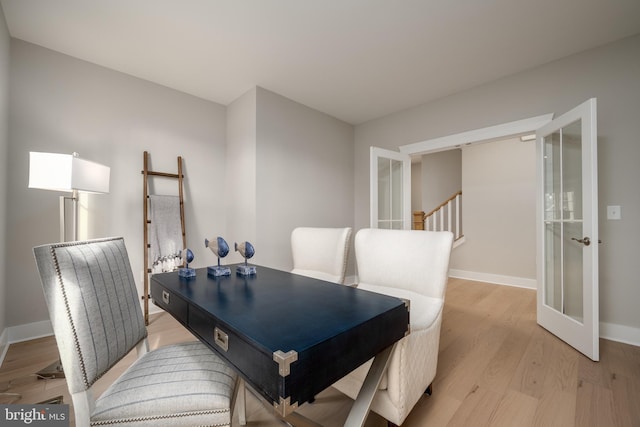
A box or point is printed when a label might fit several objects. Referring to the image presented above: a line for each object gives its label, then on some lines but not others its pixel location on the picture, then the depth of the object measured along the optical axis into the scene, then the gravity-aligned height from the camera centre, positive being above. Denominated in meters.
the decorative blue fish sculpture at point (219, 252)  1.51 -0.22
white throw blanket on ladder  2.87 -0.21
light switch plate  2.33 +0.02
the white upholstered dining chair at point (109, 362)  0.86 -0.55
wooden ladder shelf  2.80 -0.06
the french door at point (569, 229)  2.02 -0.13
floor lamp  1.71 +0.26
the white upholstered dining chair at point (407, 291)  1.17 -0.45
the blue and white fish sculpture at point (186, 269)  1.46 -0.31
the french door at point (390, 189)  3.33 +0.34
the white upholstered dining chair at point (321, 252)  2.01 -0.31
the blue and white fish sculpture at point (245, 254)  1.54 -0.23
